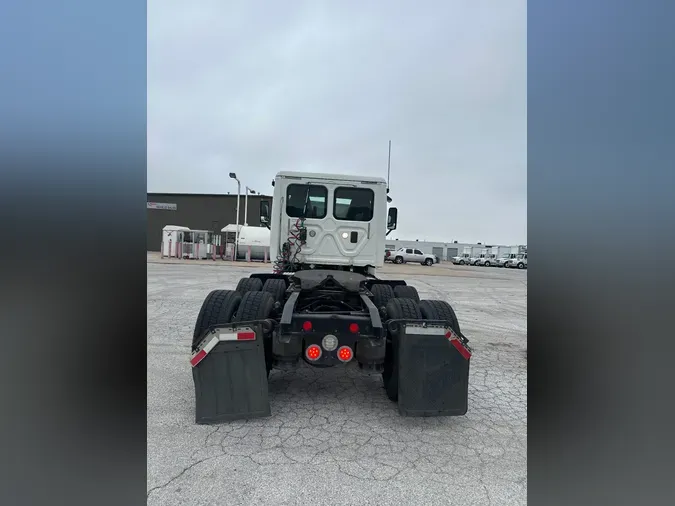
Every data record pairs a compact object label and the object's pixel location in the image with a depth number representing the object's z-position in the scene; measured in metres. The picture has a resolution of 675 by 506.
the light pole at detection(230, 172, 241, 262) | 25.55
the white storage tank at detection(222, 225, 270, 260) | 26.81
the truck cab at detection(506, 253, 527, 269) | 39.09
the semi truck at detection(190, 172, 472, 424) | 3.11
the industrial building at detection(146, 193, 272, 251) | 38.34
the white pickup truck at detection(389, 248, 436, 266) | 35.81
